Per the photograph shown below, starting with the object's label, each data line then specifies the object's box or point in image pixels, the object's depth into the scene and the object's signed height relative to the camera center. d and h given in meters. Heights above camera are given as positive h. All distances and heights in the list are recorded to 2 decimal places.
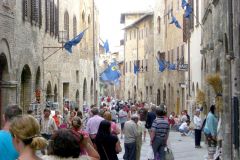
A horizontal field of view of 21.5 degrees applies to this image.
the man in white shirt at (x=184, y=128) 29.69 -2.26
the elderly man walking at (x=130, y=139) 14.39 -1.34
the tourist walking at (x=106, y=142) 10.52 -1.03
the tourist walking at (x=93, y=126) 13.21 -0.95
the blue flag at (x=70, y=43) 24.77 +1.48
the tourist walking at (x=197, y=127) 22.33 -1.68
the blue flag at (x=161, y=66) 43.56 +0.99
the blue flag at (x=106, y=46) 45.09 +2.48
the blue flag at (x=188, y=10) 28.30 +3.15
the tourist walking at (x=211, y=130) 16.40 -1.32
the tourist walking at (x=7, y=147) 6.16 -0.65
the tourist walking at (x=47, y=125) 15.73 -1.10
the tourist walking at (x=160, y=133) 13.52 -1.13
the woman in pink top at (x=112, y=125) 12.16 -0.90
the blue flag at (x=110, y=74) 40.62 +0.43
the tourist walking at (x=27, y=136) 5.02 -0.44
